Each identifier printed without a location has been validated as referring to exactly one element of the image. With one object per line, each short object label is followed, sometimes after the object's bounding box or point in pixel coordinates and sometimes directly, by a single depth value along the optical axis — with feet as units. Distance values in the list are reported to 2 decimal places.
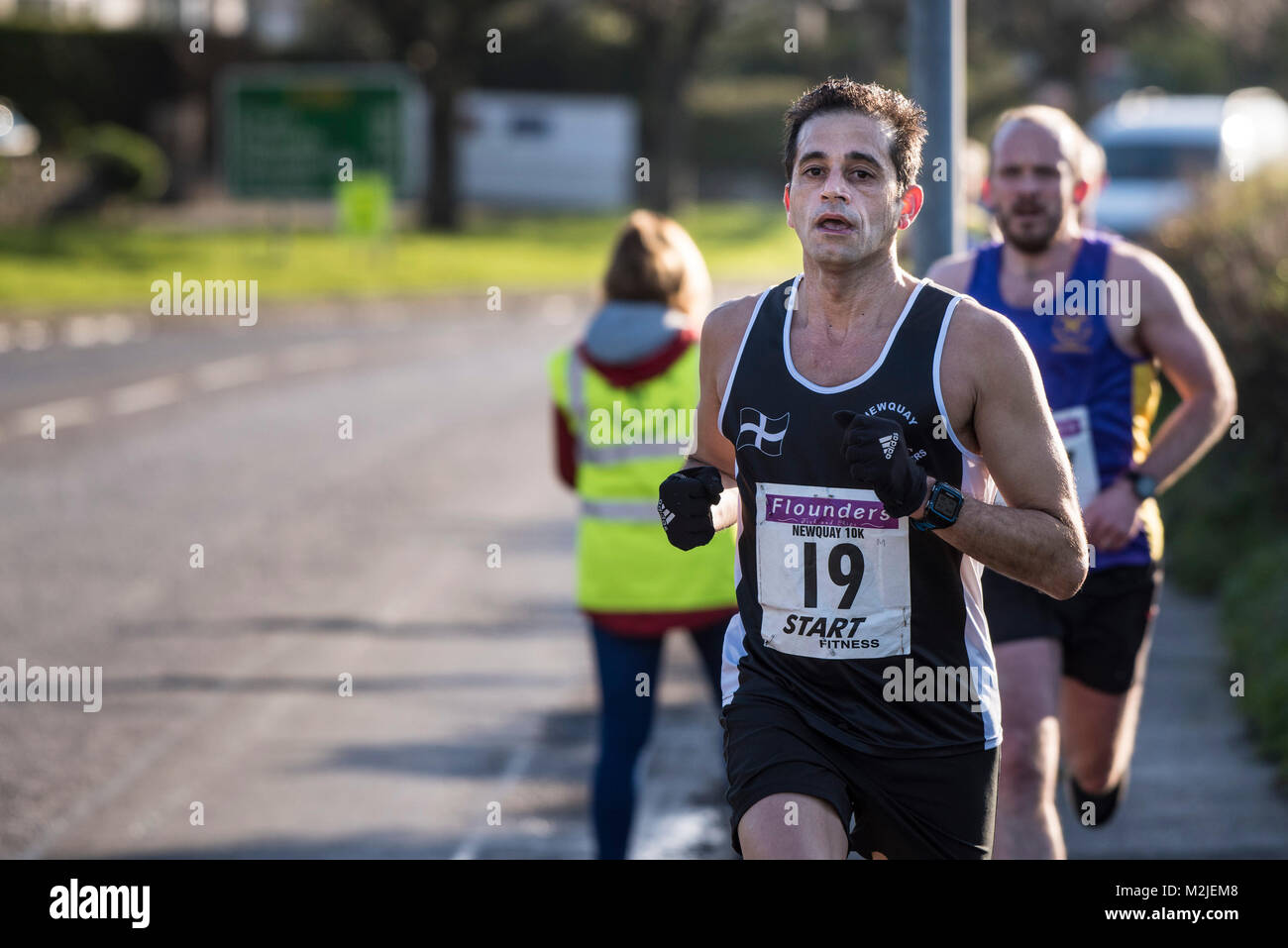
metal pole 22.11
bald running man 18.06
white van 71.82
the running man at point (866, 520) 12.50
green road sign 108.99
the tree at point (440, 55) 135.03
